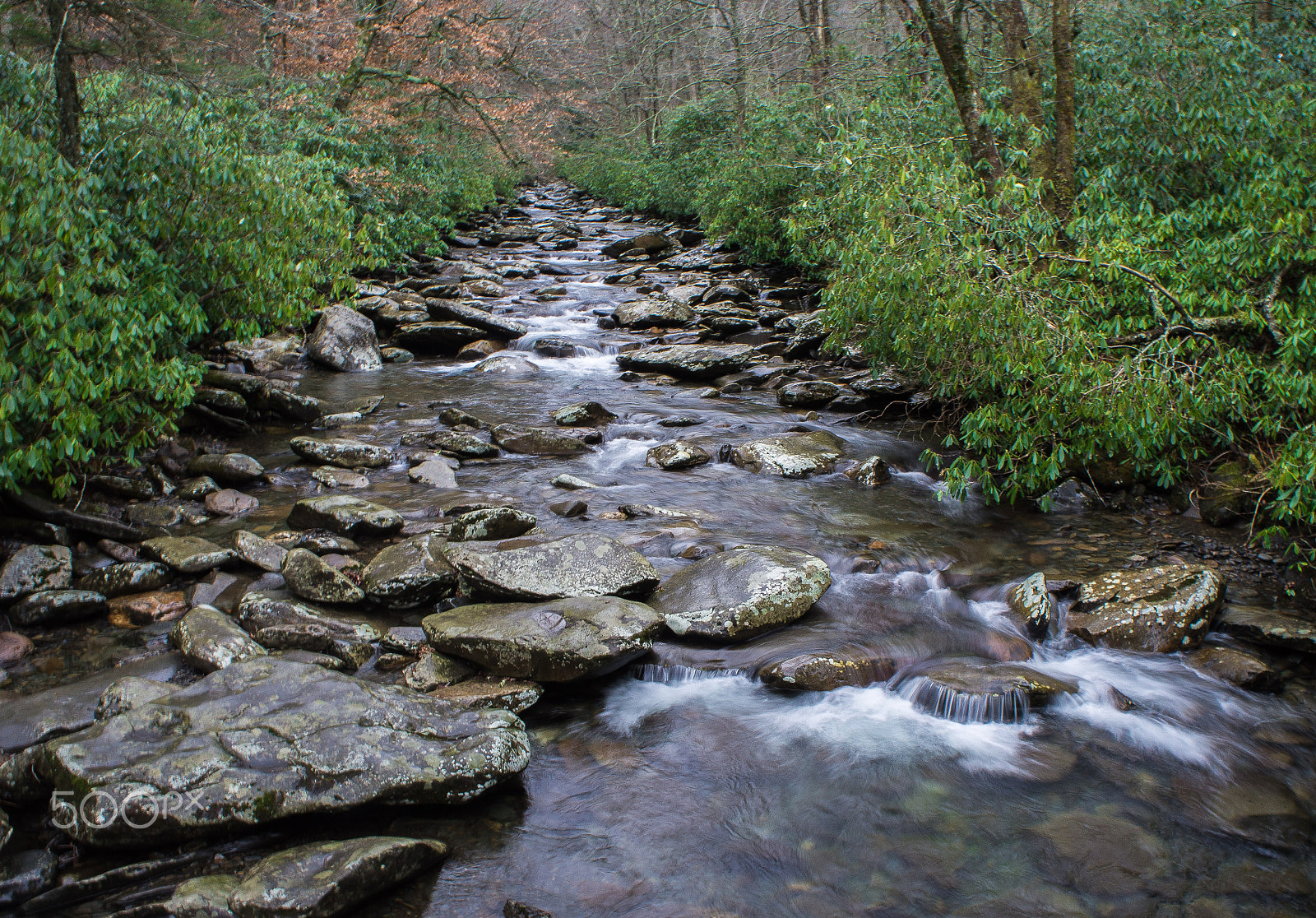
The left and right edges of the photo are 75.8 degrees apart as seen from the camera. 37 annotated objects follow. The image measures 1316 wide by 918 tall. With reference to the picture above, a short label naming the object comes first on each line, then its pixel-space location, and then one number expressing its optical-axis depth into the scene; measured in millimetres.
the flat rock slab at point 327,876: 3064
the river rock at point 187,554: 5707
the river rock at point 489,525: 6340
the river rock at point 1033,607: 5566
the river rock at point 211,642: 4594
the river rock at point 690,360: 12539
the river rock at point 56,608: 5039
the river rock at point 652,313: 15289
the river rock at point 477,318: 14547
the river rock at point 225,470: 7586
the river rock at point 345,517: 6477
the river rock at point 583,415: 10094
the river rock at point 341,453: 8266
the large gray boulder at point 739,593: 5344
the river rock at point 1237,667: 4969
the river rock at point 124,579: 5426
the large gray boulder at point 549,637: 4676
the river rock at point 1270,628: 5176
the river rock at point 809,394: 10961
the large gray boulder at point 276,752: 3402
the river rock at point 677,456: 8758
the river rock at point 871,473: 8375
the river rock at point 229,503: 6980
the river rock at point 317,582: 5441
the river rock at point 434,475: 7938
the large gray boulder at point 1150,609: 5359
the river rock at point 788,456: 8609
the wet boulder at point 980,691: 4738
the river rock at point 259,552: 5809
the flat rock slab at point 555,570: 5398
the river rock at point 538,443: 9148
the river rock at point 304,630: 4871
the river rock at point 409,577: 5453
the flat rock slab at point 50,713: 3957
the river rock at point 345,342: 12578
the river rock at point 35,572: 5230
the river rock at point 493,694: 4445
